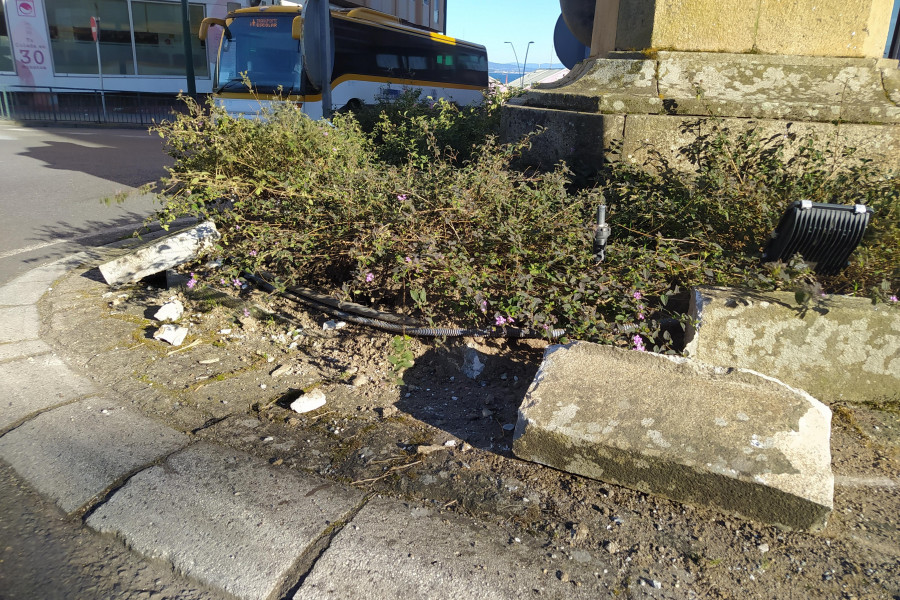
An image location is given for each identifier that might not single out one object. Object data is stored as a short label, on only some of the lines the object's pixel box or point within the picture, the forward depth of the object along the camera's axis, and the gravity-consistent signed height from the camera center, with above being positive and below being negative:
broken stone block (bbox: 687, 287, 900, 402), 2.76 -0.96
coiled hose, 3.14 -1.11
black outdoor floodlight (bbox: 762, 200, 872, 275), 2.80 -0.50
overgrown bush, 3.11 -0.67
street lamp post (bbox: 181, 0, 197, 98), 18.39 +1.27
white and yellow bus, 12.34 +0.92
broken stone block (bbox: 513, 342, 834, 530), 2.09 -1.10
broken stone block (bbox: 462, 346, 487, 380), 3.15 -1.23
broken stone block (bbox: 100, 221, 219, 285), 4.07 -1.02
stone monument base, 3.98 +0.07
